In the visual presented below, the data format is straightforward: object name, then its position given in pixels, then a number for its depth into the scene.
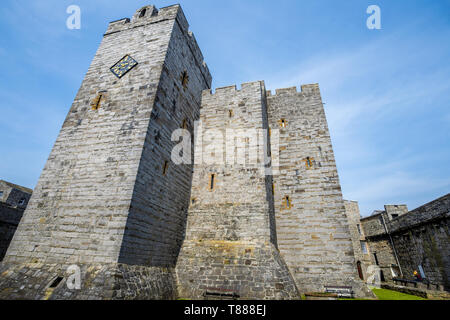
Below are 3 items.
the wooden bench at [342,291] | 7.79
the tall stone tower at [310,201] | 8.61
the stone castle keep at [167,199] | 5.95
